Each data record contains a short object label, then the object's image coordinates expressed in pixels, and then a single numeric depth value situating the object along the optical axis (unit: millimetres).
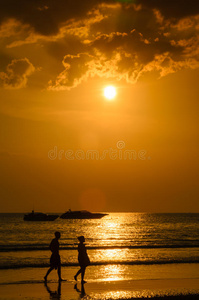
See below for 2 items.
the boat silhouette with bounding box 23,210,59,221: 167750
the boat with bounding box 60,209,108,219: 196375
